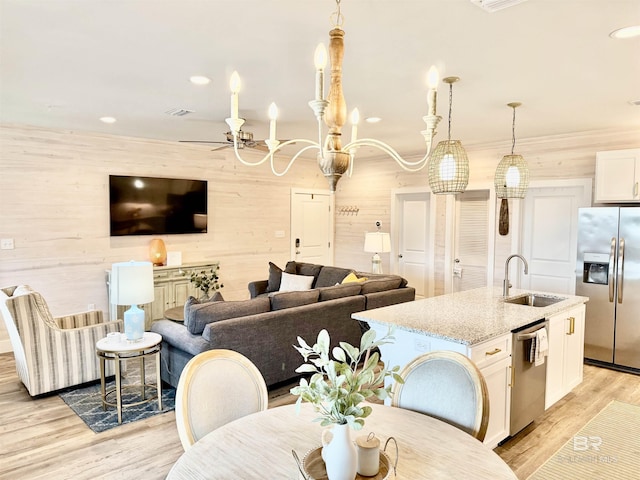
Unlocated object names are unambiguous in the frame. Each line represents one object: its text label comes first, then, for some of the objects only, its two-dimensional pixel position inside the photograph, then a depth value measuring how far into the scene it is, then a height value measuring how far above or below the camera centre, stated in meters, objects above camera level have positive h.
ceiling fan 4.58 +0.81
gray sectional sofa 3.52 -0.95
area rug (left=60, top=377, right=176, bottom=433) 3.30 -1.56
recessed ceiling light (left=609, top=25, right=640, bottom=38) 2.36 +1.04
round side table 3.29 -1.08
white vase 1.23 -0.68
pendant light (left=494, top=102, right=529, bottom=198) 3.65 +0.35
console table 5.59 -1.02
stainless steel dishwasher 2.88 -1.14
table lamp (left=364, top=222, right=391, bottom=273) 6.36 -0.40
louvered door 6.23 -0.34
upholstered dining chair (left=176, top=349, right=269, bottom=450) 1.68 -0.73
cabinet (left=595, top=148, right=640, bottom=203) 4.50 +0.45
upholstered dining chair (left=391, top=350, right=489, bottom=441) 1.71 -0.72
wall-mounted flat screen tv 5.72 +0.15
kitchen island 2.62 -0.74
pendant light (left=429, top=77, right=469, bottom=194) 2.79 +0.33
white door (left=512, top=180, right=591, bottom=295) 5.38 -0.20
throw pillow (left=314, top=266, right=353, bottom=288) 5.76 -0.79
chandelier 1.43 +0.38
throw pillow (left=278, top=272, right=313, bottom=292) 5.54 -0.85
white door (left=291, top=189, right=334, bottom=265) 7.79 -0.17
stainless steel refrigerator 4.39 -0.66
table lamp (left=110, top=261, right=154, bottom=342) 3.26 -0.56
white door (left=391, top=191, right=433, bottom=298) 6.96 -0.38
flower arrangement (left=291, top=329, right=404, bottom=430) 1.24 -0.50
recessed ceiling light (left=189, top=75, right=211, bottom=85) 3.27 +1.05
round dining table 1.35 -0.80
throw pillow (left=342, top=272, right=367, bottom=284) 5.08 -0.73
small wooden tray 1.30 -0.77
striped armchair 3.60 -1.11
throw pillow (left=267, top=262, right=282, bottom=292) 6.01 -0.87
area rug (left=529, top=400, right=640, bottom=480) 2.72 -1.59
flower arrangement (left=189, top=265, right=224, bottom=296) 5.58 -0.85
